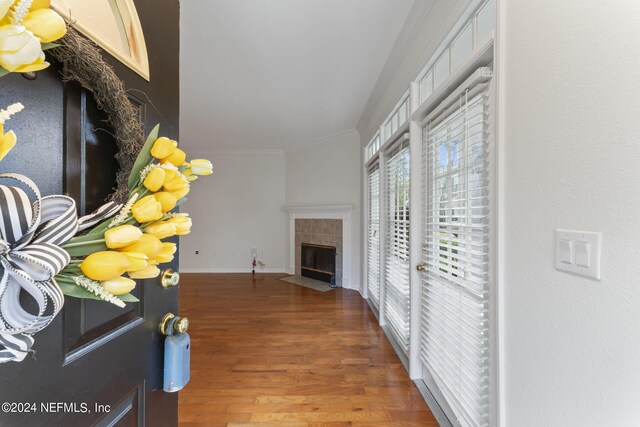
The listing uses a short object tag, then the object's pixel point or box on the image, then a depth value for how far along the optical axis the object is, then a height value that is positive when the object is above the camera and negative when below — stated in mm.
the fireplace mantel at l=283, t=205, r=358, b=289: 4402 -328
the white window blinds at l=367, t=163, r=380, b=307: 3291 -273
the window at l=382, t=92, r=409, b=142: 2279 +938
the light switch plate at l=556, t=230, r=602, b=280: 711 -106
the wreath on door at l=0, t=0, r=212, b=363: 326 -10
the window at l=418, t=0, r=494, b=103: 1219 +903
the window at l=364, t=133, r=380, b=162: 3292 +893
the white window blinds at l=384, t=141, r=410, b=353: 2227 -282
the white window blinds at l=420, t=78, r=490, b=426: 1202 -218
